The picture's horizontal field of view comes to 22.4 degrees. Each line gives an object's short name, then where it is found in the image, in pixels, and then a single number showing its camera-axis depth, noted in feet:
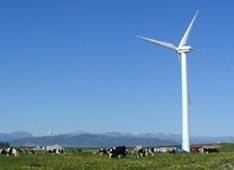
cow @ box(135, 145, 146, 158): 202.12
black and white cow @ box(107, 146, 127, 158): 191.68
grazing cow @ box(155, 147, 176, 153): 239.62
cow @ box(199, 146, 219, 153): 246.31
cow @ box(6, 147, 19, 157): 205.26
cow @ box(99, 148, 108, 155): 216.54
